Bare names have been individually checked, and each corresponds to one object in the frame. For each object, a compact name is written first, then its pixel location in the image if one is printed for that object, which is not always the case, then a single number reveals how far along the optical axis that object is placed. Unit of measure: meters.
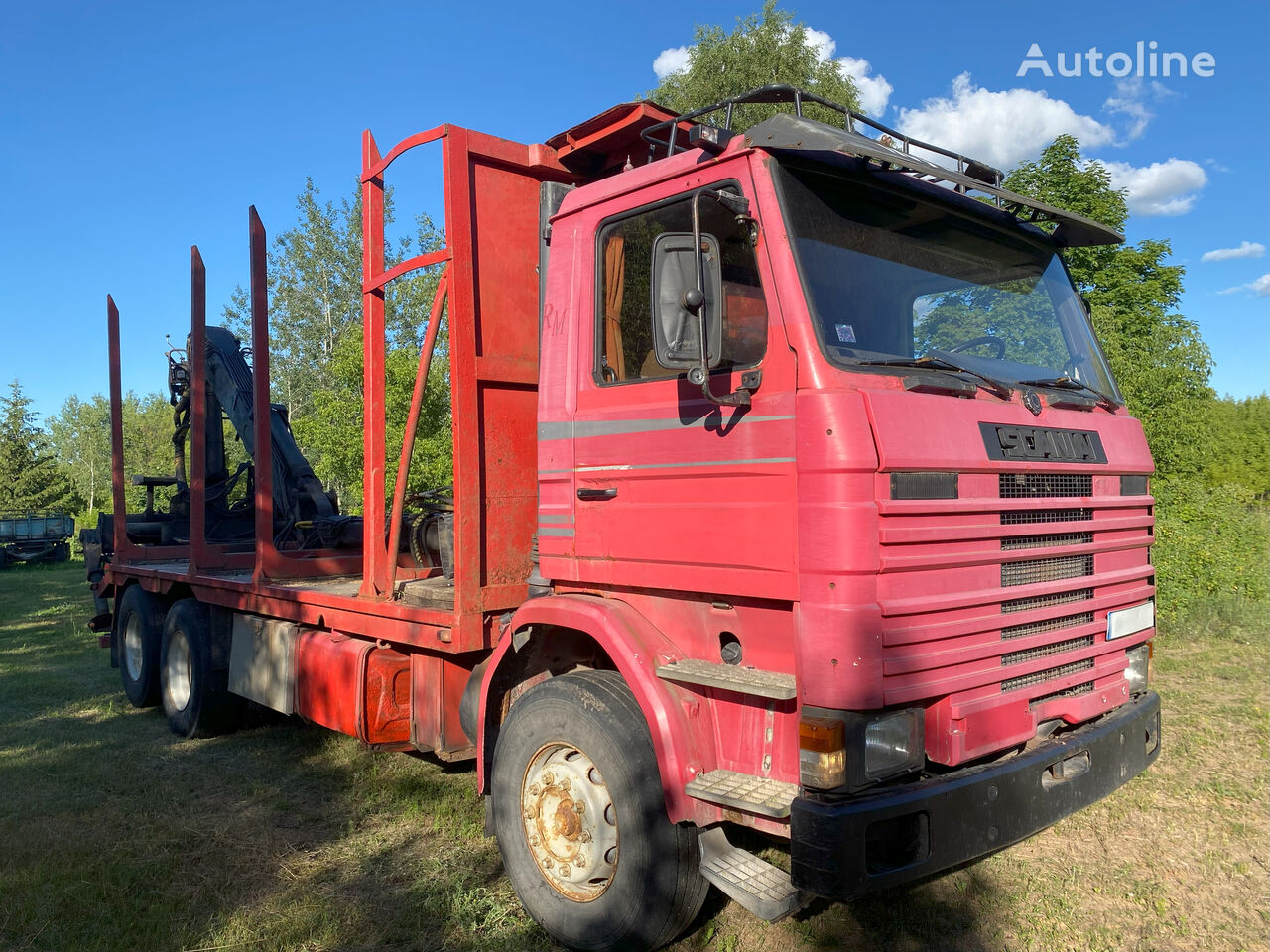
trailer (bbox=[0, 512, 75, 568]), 28.34
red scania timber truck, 2.71
